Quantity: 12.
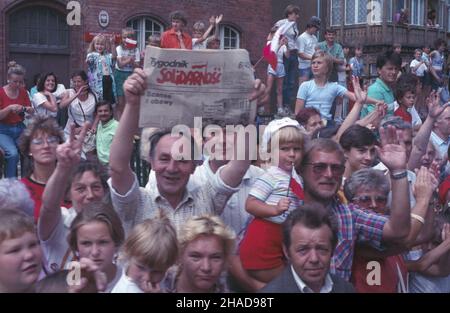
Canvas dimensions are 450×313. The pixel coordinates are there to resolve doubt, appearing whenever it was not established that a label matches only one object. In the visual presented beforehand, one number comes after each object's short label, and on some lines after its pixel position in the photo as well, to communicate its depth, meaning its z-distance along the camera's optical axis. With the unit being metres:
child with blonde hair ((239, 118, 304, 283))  3.71
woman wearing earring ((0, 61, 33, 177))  7.78
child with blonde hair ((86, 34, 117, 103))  10.27
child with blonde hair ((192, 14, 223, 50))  10.98
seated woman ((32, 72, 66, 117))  9.00
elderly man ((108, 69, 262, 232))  3.50
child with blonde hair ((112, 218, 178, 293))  3.13
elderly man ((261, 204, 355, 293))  3.29
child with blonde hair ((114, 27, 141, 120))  10.32
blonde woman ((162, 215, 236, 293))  3.25
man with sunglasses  3.67
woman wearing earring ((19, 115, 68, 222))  4.20
